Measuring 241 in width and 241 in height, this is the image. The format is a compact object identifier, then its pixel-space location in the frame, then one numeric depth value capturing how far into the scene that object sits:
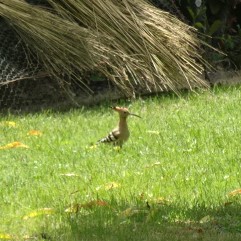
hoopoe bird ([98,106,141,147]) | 15.09
